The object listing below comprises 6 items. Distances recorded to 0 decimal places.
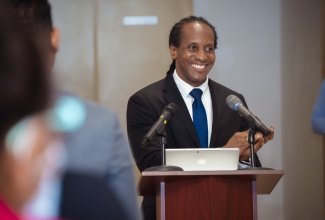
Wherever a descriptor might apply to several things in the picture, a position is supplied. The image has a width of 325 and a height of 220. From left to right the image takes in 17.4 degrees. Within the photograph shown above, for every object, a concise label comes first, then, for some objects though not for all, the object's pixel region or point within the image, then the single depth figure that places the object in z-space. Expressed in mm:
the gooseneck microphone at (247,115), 5196
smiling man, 6136
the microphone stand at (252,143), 5380
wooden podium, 5107
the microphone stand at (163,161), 5011
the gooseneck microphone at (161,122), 5094
